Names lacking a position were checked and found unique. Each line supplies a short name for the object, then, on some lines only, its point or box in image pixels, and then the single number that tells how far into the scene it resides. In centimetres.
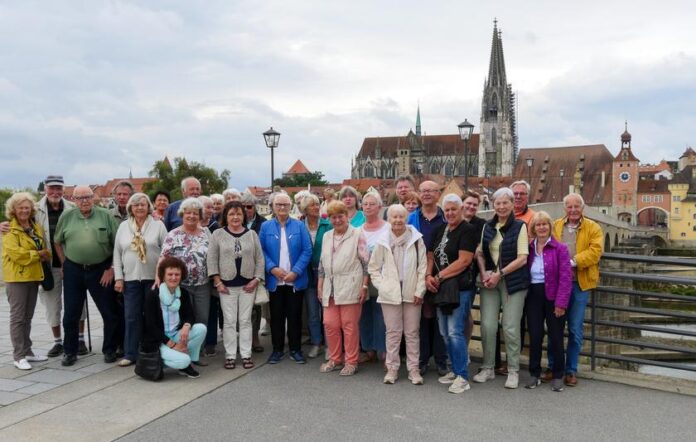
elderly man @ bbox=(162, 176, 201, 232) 698
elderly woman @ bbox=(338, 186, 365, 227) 641
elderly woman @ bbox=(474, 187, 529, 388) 521
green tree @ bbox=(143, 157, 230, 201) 5384
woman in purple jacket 516
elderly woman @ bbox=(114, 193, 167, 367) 604
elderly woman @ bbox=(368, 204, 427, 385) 542
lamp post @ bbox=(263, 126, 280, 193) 1666
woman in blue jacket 617
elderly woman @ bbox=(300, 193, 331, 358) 643
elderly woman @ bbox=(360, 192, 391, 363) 573
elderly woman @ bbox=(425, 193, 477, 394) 525
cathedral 10862
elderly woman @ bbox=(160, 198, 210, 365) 597
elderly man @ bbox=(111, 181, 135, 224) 660
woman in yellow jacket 604
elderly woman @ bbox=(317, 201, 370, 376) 571
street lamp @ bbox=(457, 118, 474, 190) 1683
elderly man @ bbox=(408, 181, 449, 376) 567
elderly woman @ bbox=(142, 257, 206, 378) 564
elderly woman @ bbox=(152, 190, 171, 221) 702
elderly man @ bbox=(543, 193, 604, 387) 526
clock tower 8231
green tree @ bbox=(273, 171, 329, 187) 12056
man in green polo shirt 615
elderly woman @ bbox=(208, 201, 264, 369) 600
